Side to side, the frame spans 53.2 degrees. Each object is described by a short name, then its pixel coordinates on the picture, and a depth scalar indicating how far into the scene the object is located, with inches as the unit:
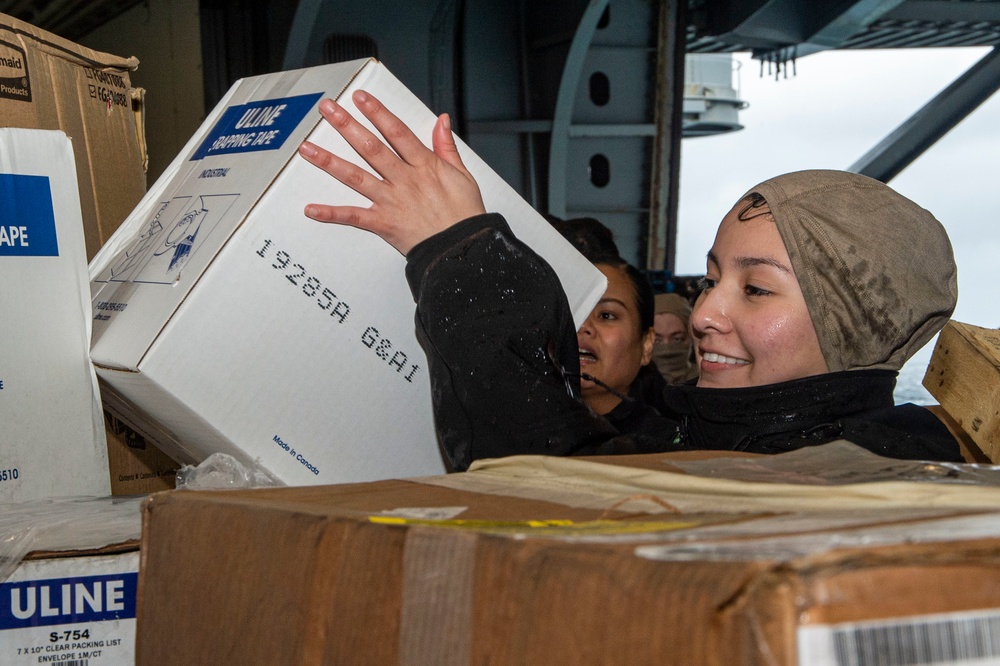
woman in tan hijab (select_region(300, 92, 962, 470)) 49.1
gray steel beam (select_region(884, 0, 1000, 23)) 373.4
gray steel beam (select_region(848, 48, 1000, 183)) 361.1
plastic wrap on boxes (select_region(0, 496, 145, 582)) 39.3
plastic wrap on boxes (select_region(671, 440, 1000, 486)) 27.1
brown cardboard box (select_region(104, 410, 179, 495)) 57.4
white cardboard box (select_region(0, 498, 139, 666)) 38.7
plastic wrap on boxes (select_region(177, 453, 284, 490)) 46.2
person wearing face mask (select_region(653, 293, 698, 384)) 147.8
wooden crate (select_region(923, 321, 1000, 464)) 47.6
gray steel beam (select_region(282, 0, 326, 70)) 202.7
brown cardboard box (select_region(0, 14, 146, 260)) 55.8
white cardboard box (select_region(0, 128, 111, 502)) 46.8
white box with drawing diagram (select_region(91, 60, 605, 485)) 45.7
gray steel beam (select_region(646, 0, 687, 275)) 252.4
